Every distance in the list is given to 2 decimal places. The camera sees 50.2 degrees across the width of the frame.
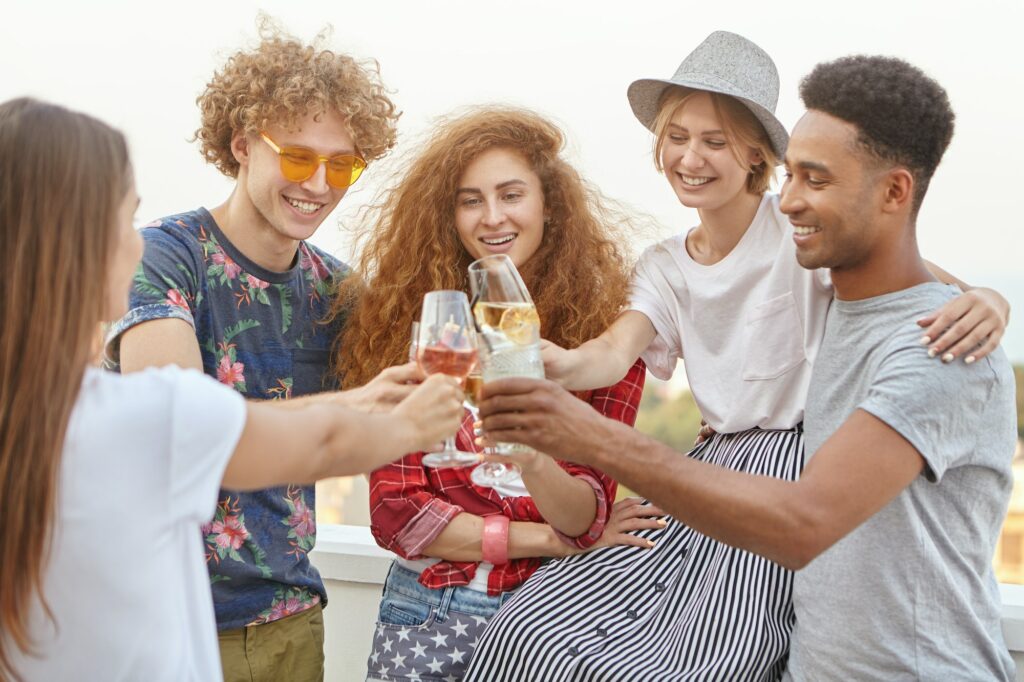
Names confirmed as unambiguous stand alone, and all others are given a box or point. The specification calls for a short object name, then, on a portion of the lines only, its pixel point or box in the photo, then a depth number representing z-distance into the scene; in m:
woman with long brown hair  1.83
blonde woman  2.99
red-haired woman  3.39
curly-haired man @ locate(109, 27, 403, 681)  3.55
